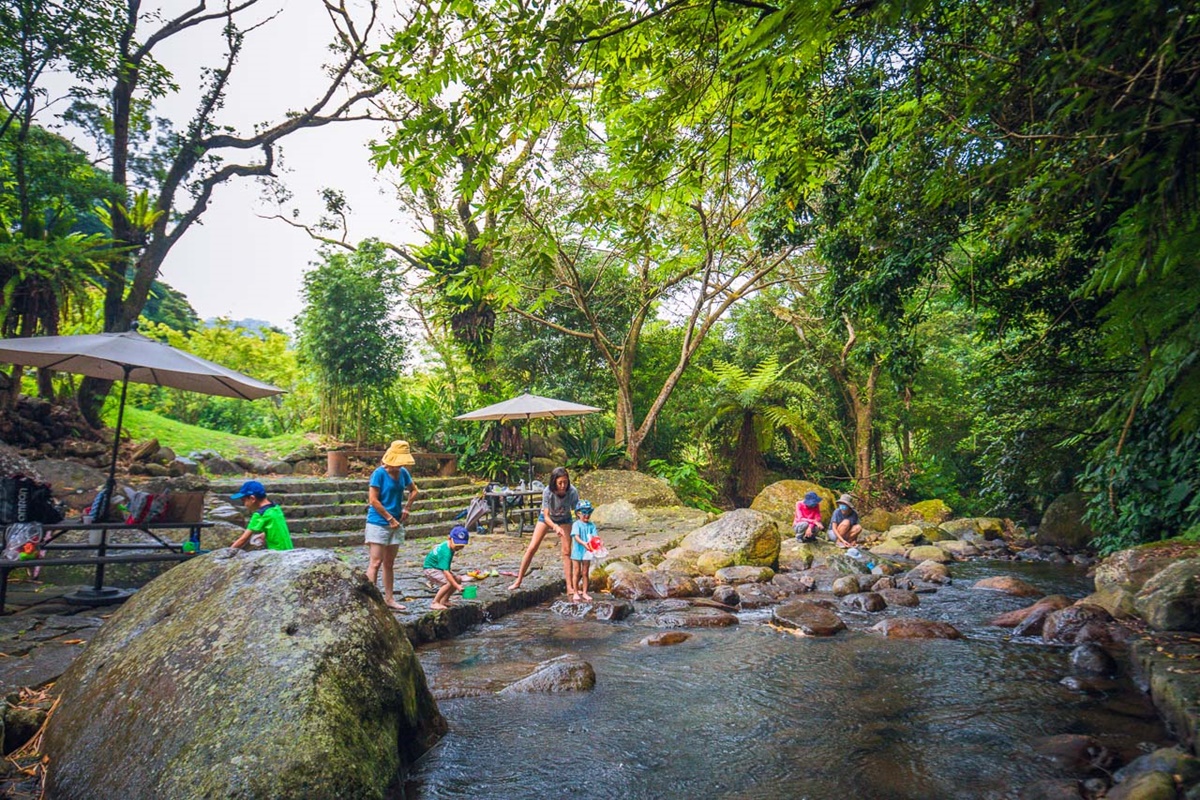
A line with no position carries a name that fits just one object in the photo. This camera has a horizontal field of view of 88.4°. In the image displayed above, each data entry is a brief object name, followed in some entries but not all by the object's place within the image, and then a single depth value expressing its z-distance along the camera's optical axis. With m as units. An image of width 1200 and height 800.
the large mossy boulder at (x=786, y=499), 14.67
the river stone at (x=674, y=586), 8.01
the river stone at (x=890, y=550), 11.50
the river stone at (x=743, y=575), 8.54
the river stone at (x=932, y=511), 15.85
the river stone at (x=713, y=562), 9.06
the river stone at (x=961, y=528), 13.45
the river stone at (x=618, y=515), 12.68
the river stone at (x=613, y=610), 6.89
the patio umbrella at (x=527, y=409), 11.73
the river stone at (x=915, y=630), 6.20
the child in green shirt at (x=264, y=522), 5.54
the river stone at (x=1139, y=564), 6.19
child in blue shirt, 7.34
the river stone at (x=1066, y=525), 11.17
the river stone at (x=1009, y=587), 8.08
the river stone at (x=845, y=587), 8.09
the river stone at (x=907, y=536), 12.78
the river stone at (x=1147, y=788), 2.83
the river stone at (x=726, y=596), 7.67
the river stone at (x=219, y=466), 11.81
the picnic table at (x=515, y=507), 11.69
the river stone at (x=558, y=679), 4.61
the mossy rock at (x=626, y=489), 14.08
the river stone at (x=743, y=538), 9.36
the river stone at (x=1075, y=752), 3.42
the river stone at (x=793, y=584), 8.31
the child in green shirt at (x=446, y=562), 5.97
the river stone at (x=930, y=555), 11.09
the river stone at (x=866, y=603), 7.40
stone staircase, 9.66
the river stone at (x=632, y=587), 7.96
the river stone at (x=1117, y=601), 5.86
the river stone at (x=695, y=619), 6.75
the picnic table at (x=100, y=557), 4.98
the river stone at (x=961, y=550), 11.68
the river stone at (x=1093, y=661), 4.89
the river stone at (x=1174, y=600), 5.10
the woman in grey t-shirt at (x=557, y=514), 7.32
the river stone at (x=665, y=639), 5.95
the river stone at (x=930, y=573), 9.05
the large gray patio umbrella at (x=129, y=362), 5.64
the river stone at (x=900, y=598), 7.63
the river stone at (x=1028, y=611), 6.43
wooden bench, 12.50
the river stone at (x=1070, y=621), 5.87
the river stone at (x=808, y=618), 6.36
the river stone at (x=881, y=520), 15.22
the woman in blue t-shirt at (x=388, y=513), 5.81
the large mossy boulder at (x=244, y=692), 2.48
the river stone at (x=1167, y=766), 2.97
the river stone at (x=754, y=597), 7.62
